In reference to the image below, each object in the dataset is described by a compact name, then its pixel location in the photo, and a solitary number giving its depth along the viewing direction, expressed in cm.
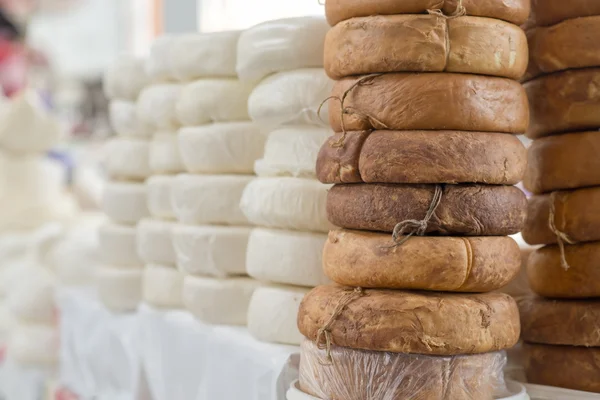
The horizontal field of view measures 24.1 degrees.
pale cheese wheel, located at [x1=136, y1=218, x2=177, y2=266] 167
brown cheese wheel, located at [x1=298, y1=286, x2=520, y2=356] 114
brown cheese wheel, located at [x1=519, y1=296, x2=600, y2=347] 124
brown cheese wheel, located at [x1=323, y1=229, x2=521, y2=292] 115
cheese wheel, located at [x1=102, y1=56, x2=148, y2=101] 179
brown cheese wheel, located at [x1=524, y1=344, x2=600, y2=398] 124
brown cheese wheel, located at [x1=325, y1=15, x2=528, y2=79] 116
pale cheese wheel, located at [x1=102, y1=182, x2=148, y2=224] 179
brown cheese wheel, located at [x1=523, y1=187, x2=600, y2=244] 123
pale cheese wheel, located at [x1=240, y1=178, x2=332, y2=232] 134
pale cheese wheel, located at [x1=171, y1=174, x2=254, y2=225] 152
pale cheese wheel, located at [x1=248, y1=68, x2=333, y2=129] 136
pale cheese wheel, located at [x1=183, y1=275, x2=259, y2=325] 151
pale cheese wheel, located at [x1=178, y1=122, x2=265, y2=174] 150
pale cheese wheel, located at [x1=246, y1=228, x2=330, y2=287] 134
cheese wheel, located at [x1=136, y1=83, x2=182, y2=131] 164
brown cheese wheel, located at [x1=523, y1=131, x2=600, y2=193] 124
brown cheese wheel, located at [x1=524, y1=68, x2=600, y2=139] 124
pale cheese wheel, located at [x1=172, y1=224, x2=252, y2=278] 152
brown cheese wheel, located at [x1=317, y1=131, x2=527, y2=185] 115
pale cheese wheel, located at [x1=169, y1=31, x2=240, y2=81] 153
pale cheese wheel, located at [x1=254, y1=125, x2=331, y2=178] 136
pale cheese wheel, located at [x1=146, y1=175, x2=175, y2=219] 167
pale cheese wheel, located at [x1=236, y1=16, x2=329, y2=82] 138
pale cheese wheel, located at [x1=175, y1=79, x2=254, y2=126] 152
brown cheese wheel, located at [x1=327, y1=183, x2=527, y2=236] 116
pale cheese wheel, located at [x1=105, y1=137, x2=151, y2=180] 179
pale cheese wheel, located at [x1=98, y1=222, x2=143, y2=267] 181
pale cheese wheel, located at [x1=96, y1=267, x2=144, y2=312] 180
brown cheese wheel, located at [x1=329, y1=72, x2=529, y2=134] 116
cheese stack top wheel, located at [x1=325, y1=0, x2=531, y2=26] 117
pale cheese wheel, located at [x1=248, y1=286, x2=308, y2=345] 136
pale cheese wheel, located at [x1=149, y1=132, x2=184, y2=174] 166
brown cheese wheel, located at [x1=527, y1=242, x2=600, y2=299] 124
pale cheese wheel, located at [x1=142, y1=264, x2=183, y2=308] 166
